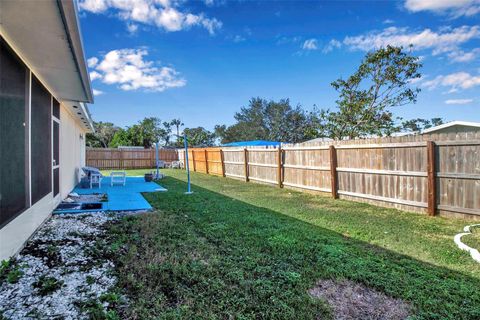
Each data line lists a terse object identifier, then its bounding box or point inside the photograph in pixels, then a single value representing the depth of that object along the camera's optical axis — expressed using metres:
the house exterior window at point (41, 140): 4.47
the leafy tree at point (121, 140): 32.25
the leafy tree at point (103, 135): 37.57
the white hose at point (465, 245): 3.43
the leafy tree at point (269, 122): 33.75
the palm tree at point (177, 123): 43.92
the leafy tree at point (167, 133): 42.46
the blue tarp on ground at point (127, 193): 6.89
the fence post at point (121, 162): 23.02
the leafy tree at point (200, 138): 38.30
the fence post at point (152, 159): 24.06
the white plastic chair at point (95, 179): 10.69
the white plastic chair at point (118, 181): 11.64
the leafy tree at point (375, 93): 13.30
